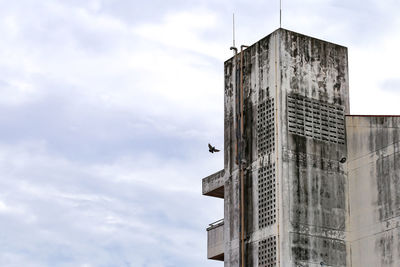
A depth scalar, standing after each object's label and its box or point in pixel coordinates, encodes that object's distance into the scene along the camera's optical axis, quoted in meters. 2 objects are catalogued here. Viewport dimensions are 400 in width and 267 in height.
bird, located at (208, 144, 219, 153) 54.53
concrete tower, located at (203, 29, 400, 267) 47.84
